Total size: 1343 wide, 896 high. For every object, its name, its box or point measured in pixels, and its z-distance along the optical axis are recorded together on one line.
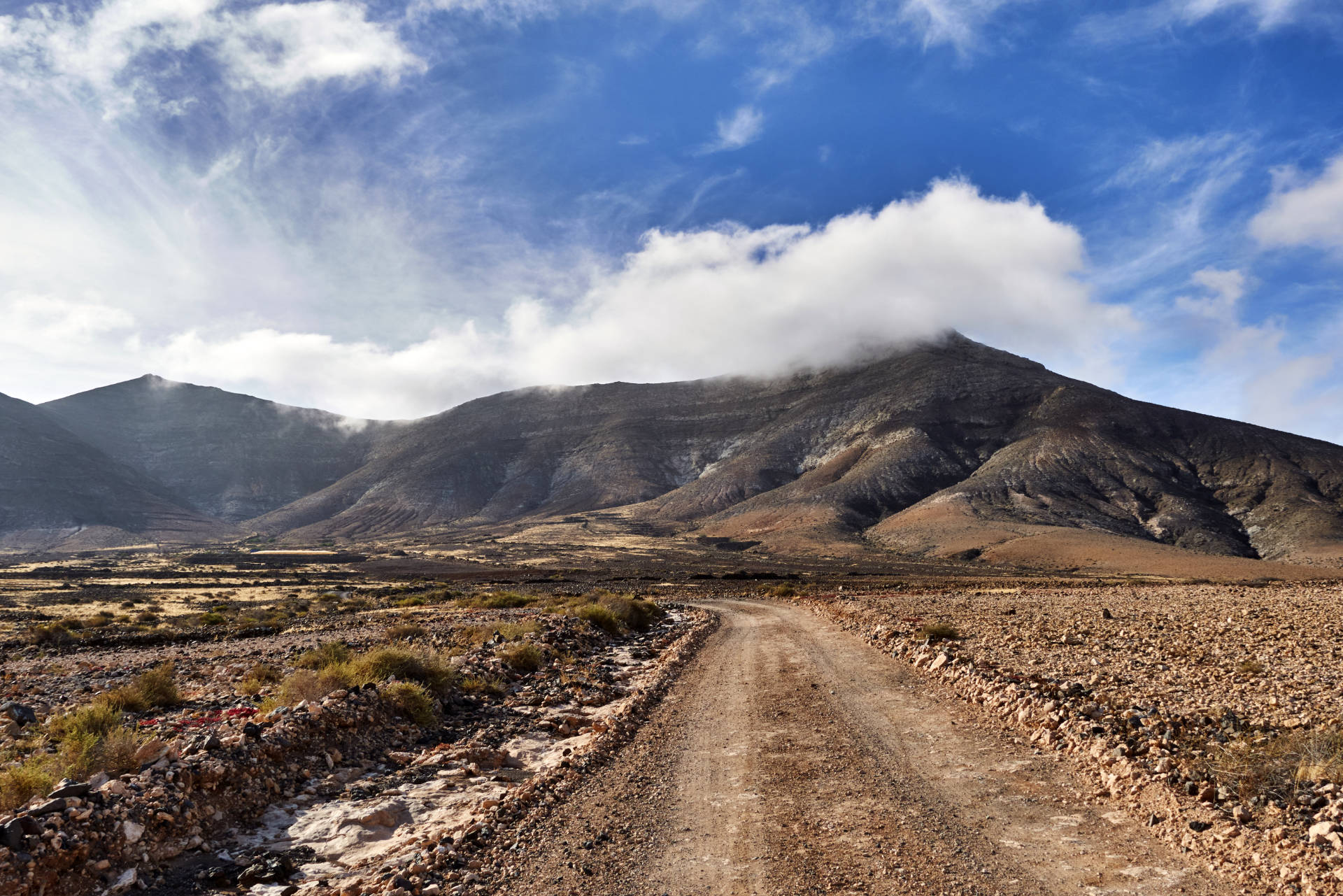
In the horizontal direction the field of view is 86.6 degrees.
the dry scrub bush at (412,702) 11.12
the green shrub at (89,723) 9.78
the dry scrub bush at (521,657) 15.96
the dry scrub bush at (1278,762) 6.30
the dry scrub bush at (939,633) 17.45
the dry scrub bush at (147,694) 12.22
